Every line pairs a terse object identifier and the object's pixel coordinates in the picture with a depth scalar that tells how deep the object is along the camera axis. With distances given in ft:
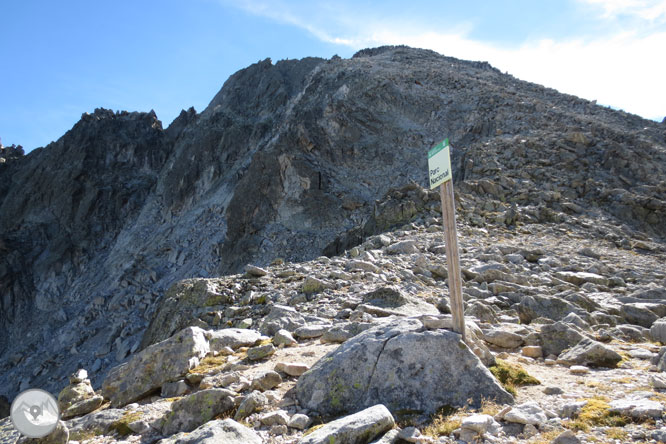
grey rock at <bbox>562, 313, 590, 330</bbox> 27.07
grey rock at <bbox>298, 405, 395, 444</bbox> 13.60
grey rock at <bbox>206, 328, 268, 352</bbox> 26.37
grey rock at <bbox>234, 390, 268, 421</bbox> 16.87
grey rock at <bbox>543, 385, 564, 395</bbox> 16.69
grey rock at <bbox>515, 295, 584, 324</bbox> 30.50
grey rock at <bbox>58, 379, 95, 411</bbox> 20.86
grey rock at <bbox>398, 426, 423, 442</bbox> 13.76
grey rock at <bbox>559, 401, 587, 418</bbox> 14.23
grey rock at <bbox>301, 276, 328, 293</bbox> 37.29
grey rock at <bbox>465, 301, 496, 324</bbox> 29.21
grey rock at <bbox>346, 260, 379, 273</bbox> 41.37
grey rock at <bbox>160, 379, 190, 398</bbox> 20.81
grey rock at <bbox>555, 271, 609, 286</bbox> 41.09
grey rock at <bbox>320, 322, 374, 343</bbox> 25.81
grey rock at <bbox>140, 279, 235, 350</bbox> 38.91
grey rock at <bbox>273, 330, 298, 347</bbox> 26.45
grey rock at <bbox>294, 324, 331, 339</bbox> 27.71
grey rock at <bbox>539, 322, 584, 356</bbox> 23.08
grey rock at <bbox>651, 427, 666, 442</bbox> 12.13
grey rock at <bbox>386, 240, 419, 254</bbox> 48.34
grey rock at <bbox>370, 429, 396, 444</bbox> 13.71
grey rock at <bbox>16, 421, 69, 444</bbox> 16.67
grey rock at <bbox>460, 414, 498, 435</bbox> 13.60
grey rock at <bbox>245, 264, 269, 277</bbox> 43.39
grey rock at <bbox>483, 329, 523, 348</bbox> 24.26
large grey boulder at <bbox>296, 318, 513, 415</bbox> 16.43
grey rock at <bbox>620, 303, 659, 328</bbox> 29.48
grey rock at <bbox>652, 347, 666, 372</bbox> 18.42
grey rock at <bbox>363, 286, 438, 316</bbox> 30.55
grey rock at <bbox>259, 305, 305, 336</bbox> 29.78
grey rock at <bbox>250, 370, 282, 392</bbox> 19.34
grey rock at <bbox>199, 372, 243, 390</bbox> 19.88
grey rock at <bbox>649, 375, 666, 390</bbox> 16.07
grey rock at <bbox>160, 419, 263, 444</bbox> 13.63
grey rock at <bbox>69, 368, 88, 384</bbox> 22.50
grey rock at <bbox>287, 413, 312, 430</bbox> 15.89
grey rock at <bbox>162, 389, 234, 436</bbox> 17.01
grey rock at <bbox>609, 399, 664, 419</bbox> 13.48
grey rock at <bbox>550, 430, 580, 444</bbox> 12.39
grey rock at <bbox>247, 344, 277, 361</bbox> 24.06
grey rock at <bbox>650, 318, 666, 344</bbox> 24.49
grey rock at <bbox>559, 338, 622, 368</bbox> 20.18
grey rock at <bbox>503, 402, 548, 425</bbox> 13.84
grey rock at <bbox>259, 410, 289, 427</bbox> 16.06
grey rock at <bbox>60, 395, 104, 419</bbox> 20.07
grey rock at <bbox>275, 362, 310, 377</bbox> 20.61
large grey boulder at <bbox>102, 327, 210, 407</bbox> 21.16
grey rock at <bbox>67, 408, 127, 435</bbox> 18.04
